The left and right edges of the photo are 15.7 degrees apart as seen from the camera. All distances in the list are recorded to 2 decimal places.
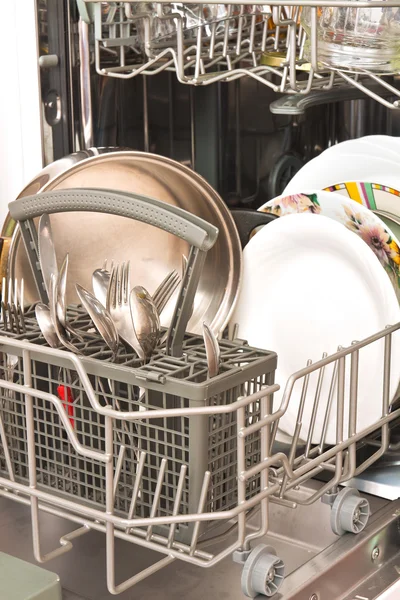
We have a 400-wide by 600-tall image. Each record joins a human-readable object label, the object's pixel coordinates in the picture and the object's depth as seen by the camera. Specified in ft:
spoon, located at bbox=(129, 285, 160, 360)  3.81
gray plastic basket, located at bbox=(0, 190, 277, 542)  3.66
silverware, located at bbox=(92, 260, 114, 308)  4.04
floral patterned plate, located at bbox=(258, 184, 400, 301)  4.47
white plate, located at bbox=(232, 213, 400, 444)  4.41
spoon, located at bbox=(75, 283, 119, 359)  3.84
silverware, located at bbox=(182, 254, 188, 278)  3.83
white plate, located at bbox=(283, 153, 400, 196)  5.06
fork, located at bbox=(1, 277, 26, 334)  4.07
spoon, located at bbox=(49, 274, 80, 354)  3.86
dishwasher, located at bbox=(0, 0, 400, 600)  3.67
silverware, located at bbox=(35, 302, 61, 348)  3.89
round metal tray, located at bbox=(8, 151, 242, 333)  4.71
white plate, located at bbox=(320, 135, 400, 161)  5.01
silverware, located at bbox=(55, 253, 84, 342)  3.88
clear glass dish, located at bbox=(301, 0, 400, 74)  4.04
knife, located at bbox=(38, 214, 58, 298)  4.08
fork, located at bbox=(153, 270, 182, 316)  4.06
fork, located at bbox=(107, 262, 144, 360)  3.85
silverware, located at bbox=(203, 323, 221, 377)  3.65
